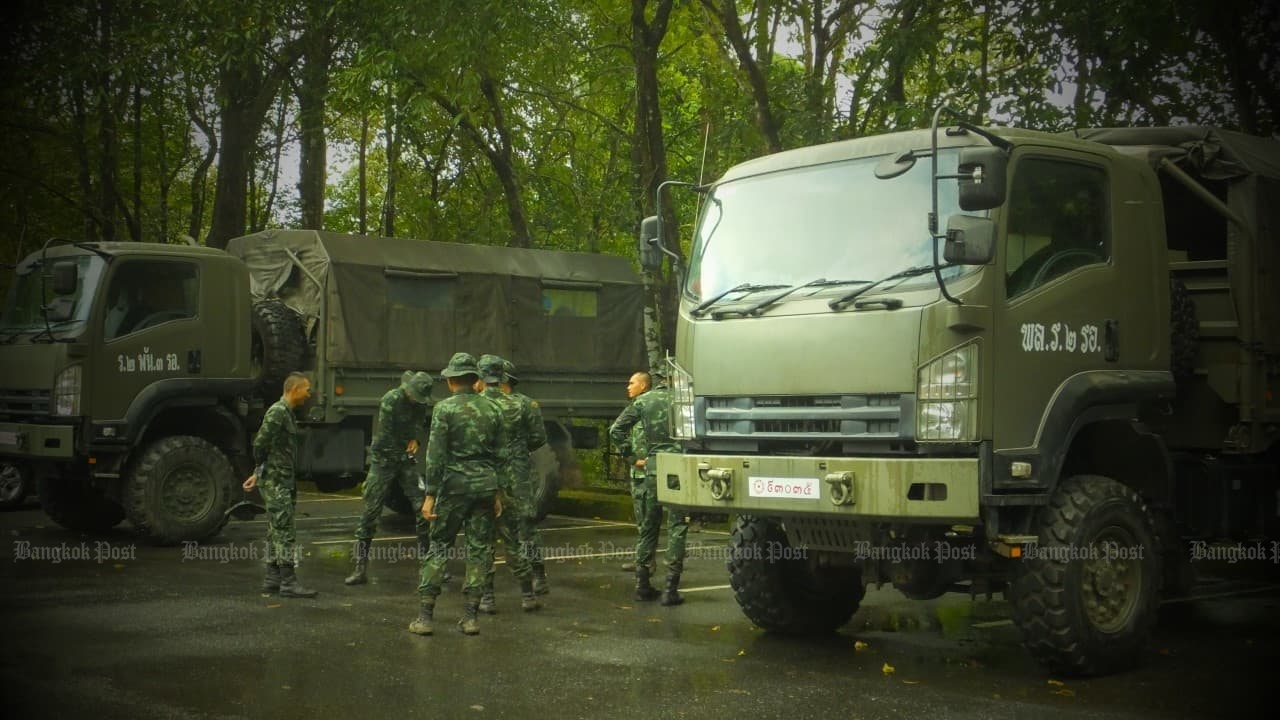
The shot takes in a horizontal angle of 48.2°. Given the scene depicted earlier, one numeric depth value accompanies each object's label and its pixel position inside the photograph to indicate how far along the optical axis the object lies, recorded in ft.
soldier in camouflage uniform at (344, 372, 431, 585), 38.88
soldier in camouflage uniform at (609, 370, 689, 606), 34.83
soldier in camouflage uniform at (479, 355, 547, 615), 32.89
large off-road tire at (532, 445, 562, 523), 52.80
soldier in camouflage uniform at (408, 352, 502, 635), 30.81
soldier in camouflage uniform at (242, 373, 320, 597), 35.88
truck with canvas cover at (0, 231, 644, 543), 44.96
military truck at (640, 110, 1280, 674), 24.29
